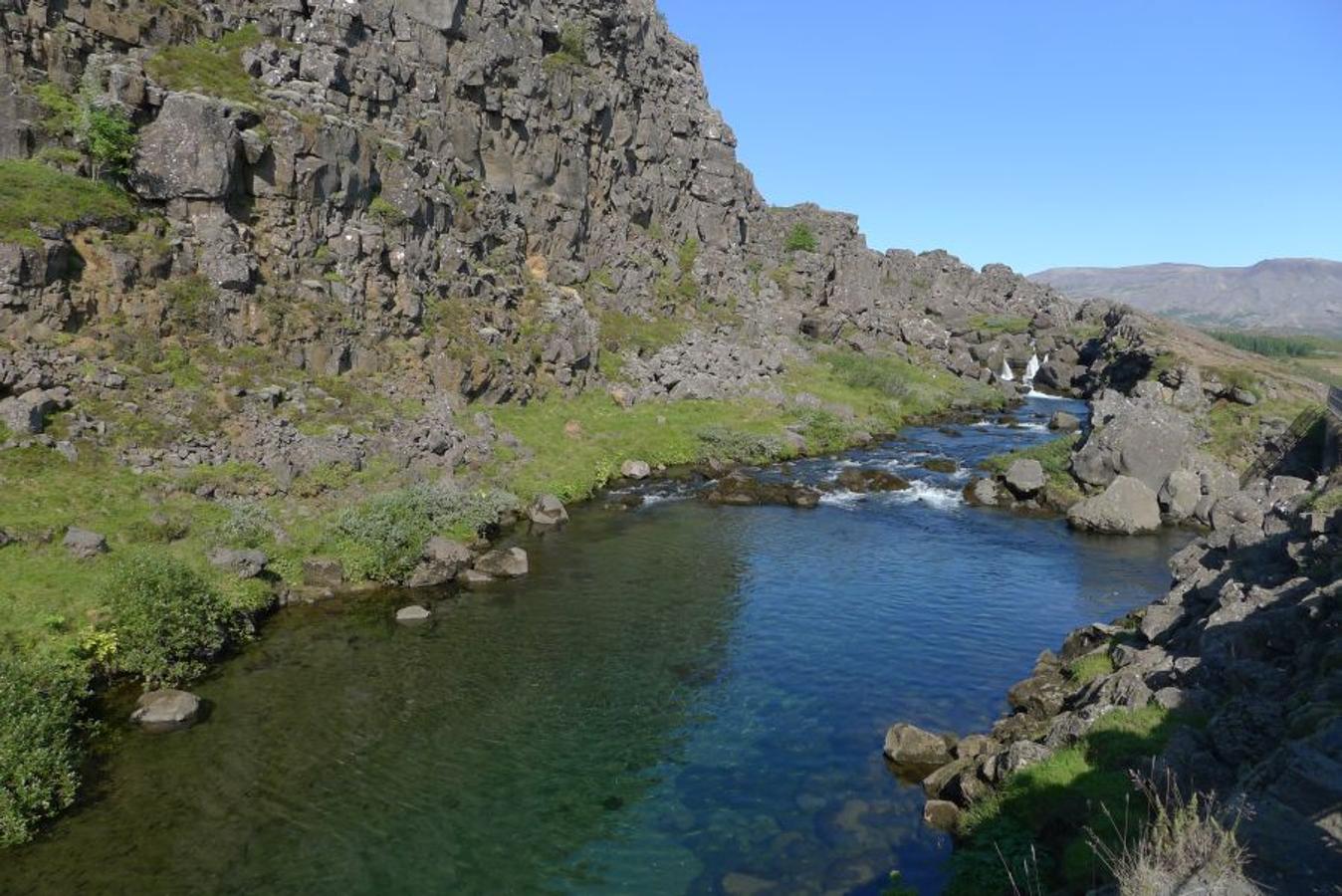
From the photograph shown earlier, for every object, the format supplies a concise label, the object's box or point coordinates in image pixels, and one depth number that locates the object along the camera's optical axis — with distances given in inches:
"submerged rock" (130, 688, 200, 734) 965.8
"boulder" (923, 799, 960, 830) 801.6
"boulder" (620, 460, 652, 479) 2284.7
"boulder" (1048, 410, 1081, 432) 3154.5
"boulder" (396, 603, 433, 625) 1310.3
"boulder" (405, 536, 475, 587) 1466.5
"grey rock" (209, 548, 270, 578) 1309.1
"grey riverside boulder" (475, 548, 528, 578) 1520.7
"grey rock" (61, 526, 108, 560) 1200.8
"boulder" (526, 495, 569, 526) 1854.1
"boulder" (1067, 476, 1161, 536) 1882.4
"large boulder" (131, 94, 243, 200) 1849.2
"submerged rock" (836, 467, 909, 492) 2278.5
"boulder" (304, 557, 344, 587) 1395.2
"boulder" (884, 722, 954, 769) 924.6
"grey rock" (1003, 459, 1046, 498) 2133.4
